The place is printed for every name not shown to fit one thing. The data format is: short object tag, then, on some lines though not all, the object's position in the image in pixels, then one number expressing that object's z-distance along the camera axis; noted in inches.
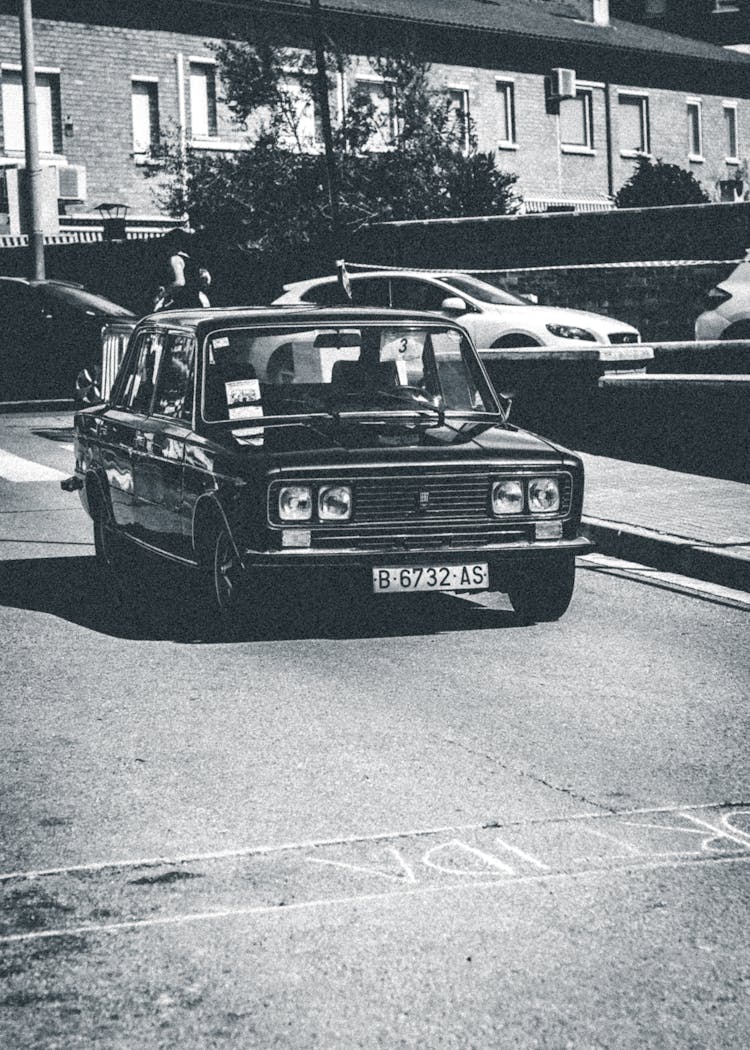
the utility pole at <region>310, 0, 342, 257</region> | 868.6
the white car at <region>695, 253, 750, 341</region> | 794.2
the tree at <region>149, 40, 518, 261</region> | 1182.3
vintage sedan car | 329.7
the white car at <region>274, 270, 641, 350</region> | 840.3
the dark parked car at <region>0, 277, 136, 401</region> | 966.4
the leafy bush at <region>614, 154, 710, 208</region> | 1390.3
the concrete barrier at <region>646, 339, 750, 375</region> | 649.0
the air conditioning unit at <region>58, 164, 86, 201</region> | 1402.6
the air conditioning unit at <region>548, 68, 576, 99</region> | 1795.0
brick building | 1472.7
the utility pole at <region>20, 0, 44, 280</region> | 1016.9
